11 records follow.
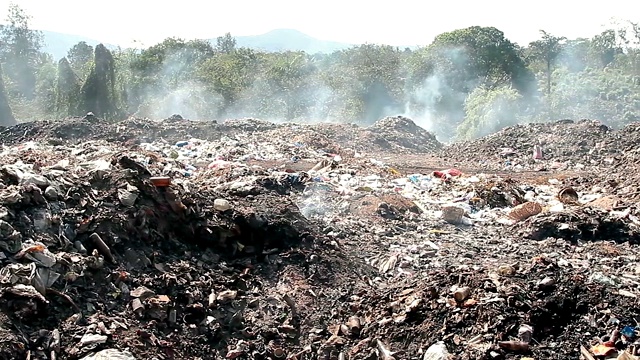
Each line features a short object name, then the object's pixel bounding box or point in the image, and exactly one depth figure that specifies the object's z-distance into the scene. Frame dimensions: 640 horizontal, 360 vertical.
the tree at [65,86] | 20.81
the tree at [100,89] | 19.75
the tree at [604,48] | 33.91
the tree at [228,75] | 23.66
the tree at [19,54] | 30.81
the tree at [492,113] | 20.16
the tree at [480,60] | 24.81
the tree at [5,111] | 19.28
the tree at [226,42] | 40.75
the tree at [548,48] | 27.05
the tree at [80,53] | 38.09
